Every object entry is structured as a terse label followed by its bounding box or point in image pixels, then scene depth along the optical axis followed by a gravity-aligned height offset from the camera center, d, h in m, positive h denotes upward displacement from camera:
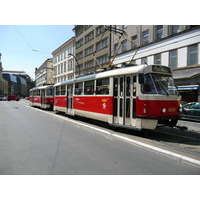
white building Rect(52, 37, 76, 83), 49.94 +9.29
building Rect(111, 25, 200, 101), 18.83 +4.96
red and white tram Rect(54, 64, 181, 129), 7.11 -0.09
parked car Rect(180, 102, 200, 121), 12.46 -1.07
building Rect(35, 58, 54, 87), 70.81 +8.69
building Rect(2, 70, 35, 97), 113.62 +5.45
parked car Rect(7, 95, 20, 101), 58.46 -1.25
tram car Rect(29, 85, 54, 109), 20.69 -0.31
